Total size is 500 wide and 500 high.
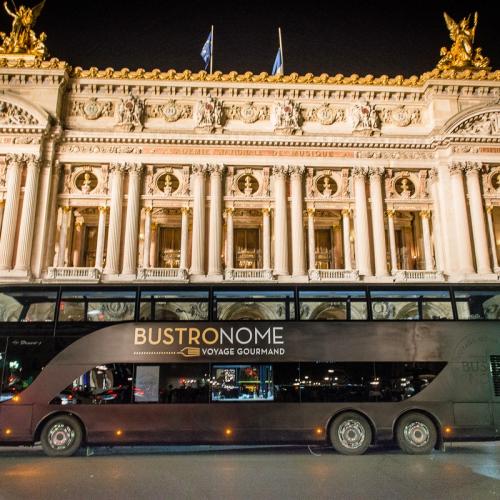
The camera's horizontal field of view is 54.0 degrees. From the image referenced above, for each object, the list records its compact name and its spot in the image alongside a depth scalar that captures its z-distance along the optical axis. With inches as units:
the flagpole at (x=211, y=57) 1273.6
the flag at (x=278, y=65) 1262.3
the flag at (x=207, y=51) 1278.3
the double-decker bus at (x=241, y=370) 495.8
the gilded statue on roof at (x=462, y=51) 1283.2
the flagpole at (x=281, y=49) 1289.4
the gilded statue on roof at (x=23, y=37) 1220.5
